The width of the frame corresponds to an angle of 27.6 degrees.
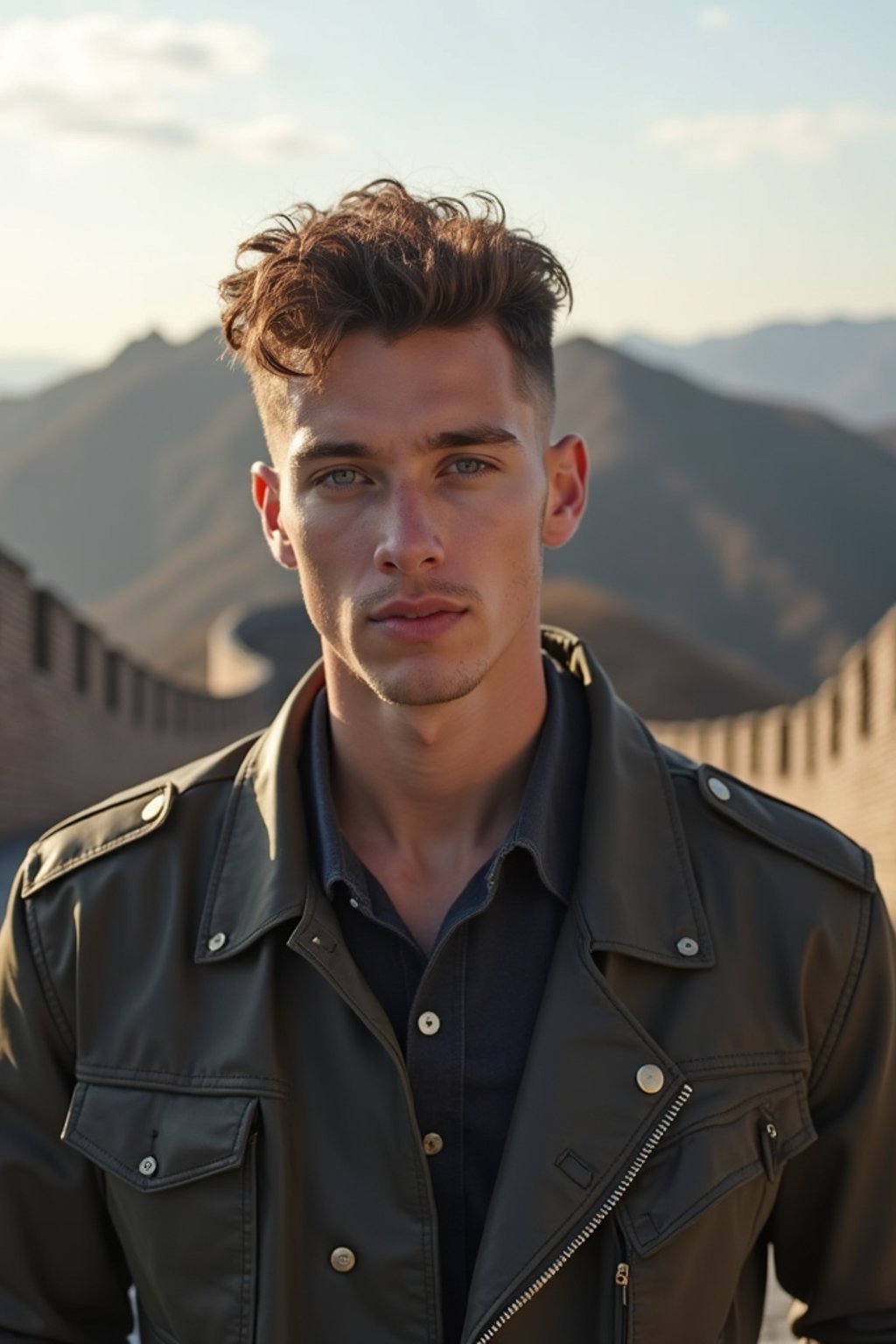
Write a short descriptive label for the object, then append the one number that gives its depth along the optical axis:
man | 2.11
